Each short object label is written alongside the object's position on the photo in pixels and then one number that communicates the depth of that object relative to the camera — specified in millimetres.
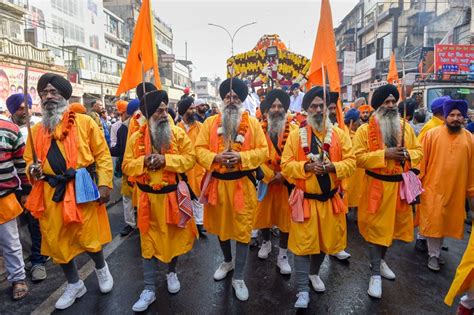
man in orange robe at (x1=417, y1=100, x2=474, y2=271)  4043
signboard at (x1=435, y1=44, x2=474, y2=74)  12250
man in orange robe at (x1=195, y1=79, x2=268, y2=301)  3467
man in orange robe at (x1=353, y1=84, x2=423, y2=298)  3506
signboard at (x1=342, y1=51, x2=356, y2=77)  32228
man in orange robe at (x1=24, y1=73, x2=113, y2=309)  3223
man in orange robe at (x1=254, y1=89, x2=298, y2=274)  4031
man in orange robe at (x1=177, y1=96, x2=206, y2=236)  5426
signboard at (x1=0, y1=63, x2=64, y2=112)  17141
